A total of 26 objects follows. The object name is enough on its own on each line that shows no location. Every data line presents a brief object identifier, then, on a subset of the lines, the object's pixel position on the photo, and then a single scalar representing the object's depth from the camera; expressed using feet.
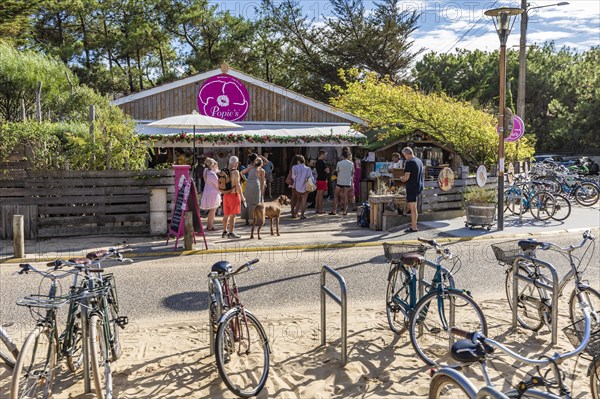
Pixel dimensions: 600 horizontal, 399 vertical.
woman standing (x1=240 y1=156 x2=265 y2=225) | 41.86
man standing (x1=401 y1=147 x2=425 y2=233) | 40.88
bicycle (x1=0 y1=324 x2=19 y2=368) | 16.36
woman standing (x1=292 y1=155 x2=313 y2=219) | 49.24
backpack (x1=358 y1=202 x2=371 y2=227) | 45.47
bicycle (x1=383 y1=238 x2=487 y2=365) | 18.20
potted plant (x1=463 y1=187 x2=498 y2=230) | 43.98
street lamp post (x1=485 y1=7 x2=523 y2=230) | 41.91
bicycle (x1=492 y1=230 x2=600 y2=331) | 19.62
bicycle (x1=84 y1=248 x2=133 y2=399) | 15.14
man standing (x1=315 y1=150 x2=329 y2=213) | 51.60
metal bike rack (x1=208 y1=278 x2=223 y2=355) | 17.35
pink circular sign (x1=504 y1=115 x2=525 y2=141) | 55.88
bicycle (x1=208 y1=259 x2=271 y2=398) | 16.11
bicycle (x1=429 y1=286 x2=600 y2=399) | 10.87
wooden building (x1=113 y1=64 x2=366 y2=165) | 60.29
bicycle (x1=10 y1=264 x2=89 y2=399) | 14.48
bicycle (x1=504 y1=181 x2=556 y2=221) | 48.62
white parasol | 44.37
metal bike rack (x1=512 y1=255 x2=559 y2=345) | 19.35
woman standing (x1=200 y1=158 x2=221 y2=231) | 41.30
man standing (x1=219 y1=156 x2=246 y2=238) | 39.65
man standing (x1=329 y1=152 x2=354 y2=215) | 50.26
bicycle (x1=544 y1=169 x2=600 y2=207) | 59.06
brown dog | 39.45
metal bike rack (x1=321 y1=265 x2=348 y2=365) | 17.79
